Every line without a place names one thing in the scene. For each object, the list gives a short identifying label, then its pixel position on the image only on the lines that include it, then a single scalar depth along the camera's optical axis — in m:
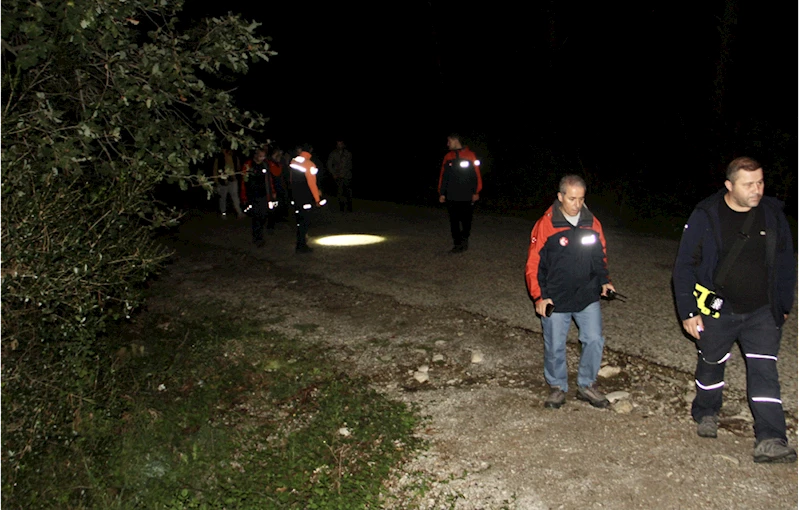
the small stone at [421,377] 6.31
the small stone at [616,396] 5.63
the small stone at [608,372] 6.20
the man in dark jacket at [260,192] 12.95
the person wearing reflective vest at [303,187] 11.93
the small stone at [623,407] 5.39
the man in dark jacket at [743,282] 4.62
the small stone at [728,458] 4.54
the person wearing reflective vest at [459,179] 11.02
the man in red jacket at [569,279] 5.38
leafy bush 4.38
